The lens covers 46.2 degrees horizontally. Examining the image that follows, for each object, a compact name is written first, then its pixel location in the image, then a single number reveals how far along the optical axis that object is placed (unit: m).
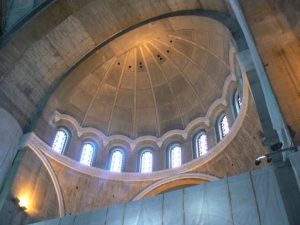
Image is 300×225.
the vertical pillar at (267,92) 10.29
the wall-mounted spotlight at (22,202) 16.00
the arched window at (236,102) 18.86
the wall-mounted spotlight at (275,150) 10.02
